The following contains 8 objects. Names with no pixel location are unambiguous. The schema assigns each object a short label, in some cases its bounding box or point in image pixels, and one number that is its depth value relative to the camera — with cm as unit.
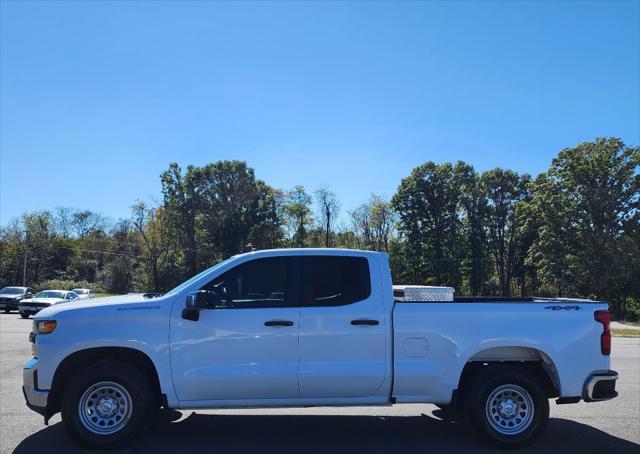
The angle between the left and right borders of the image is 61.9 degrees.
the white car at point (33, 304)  2765
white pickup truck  546
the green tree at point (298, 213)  7162
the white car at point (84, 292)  3896
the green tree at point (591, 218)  4712
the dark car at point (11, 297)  3447
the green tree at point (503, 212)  6475
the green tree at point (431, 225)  6119
